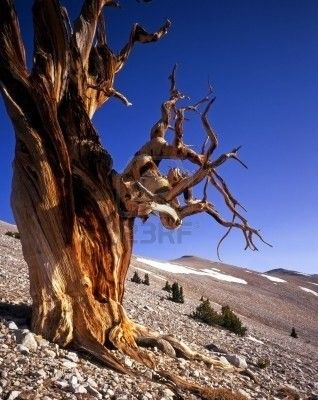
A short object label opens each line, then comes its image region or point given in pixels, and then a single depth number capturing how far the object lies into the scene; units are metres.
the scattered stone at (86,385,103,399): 4.11
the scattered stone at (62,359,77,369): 4.62
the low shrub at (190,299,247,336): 13.19
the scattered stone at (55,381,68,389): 4.08
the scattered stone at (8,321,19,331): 5.37
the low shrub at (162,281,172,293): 21.23
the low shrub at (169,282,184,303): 17.41
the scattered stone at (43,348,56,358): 4.82
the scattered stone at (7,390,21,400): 3.60
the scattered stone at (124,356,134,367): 5.33
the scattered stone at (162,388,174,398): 4.61
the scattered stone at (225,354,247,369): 7.19
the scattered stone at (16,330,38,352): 4.88
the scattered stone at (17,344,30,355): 4.70
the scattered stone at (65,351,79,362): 4.92
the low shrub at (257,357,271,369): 7.87
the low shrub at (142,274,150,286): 21.05
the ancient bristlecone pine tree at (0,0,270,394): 5.67
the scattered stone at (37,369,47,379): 4.18
